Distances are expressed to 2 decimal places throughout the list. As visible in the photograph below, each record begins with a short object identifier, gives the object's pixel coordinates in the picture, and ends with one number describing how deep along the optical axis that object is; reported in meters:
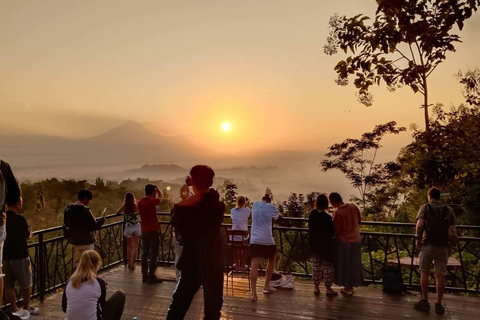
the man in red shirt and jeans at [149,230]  7.59
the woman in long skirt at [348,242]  6.70
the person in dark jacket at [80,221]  6.46
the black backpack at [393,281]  6.83
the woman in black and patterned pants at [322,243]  6.66
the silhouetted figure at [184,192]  5.84
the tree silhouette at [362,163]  18.67
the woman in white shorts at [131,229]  8.31
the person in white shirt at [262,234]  6.65
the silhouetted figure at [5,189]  3.22
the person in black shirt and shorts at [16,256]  5.51
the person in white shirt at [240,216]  7.48
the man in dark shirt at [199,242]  4.11
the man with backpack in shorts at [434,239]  5.82
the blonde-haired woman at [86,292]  3.93
